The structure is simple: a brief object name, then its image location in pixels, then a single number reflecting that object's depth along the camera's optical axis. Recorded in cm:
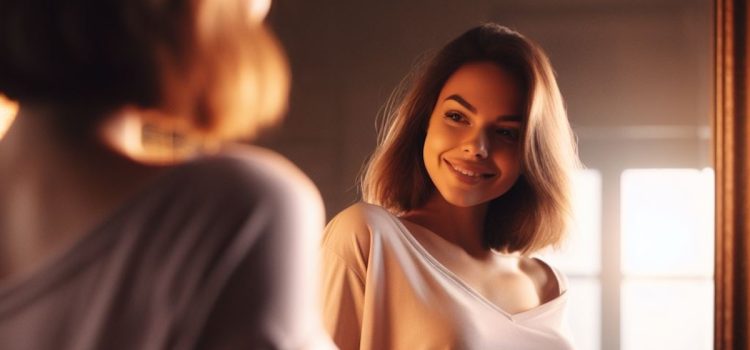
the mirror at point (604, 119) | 172
